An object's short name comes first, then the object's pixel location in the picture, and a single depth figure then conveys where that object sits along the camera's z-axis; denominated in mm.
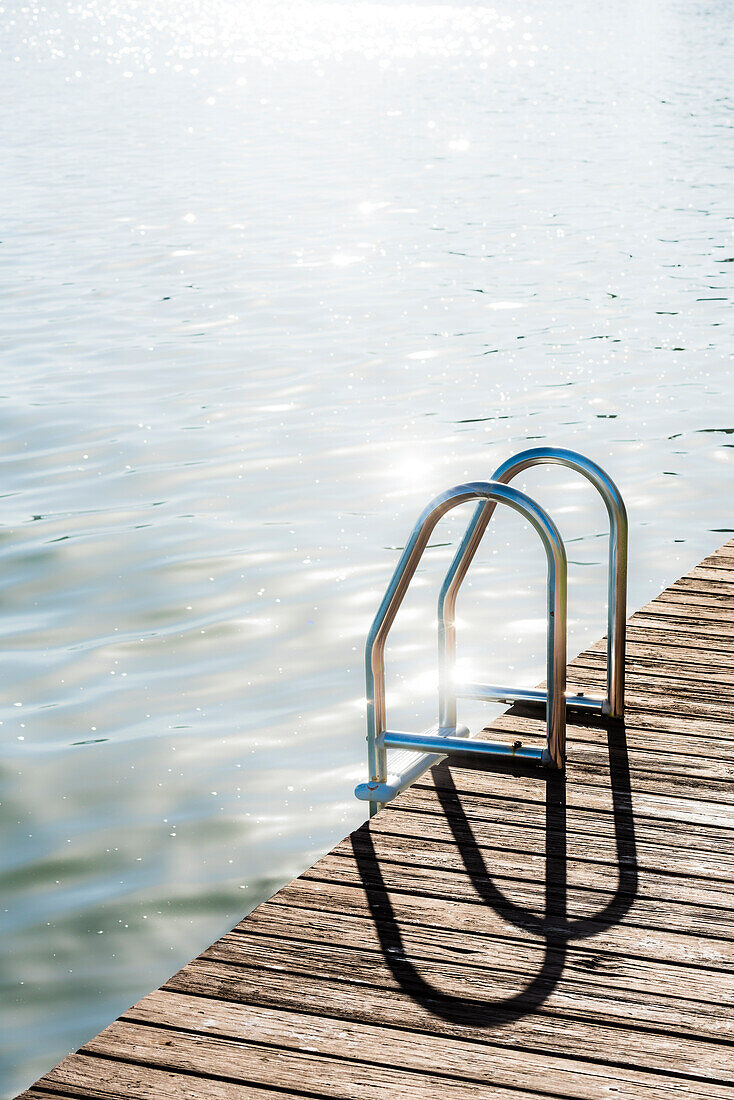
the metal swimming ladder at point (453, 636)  6995
